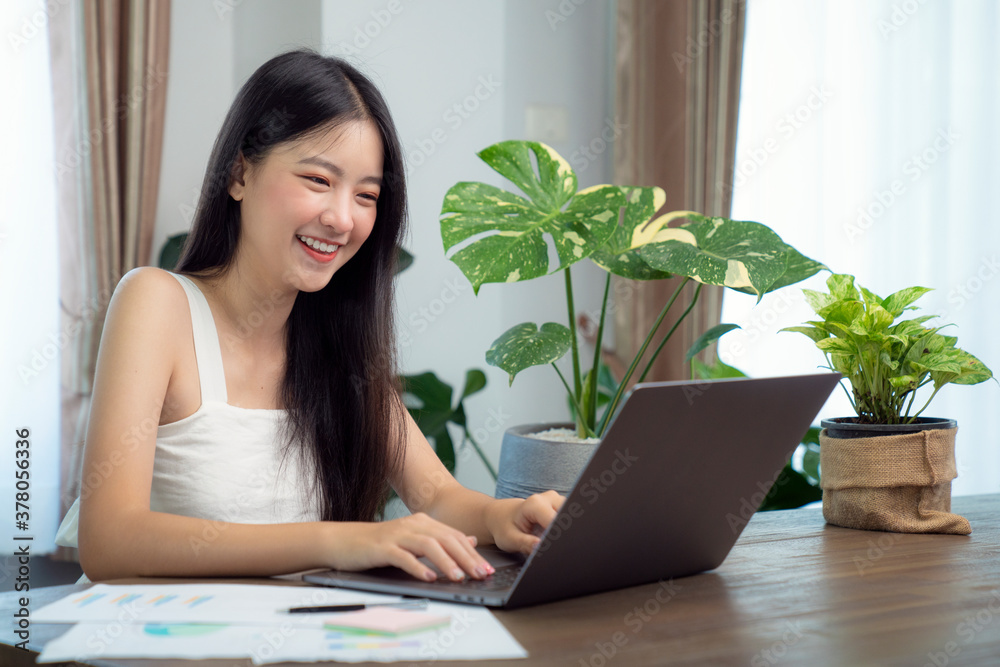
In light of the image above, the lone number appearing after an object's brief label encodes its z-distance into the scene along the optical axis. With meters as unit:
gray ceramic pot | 1.43
